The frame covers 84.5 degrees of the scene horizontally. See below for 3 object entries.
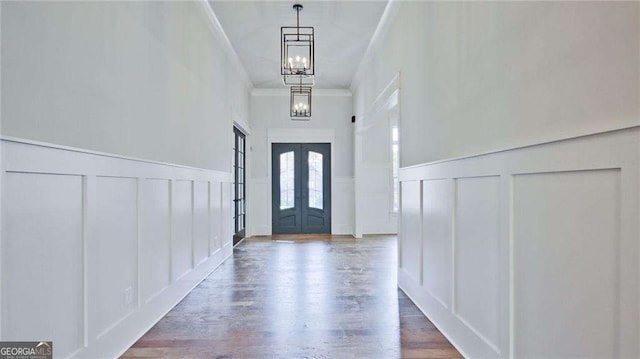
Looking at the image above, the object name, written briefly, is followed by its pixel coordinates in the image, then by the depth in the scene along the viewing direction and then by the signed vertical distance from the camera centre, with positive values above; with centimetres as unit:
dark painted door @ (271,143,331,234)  793 -18
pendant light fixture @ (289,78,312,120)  586 +125
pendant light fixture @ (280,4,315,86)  391 +133
